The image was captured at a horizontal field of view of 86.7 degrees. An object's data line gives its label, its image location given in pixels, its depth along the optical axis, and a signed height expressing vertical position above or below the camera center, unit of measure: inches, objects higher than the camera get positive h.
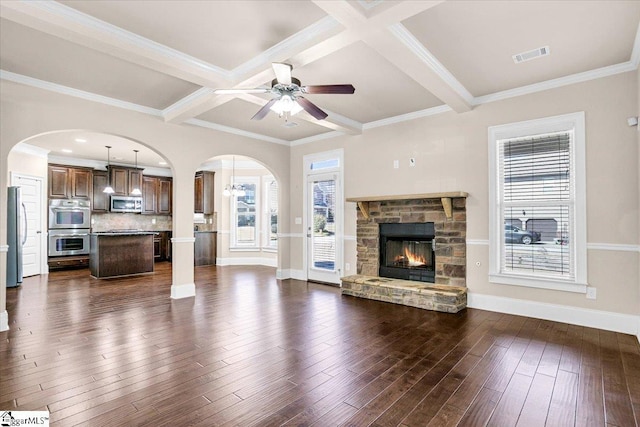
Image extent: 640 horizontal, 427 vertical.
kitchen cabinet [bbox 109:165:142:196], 361.4 +41.5
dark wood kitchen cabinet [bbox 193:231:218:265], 354.0 -32.7
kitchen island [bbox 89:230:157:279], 276.7 -31.3
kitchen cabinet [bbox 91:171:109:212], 354.3 +24.7
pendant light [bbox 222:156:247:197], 334.4 +29.2
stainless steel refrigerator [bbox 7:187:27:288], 244.8 -16.3
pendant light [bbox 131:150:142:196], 371.6 +27.7
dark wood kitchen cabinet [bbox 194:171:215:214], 372.4 +27.4
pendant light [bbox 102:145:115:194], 313.1 +35.1
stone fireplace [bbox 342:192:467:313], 187.3 -22.1
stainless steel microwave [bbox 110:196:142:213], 363.9 +14.5
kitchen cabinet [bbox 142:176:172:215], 392.5 +26.1
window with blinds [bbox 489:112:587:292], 155.7 +5.8
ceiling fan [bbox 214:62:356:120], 119.0 +46.2
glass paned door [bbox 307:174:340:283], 253.1 -9.9
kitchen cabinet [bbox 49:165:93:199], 324.8 +34.9
